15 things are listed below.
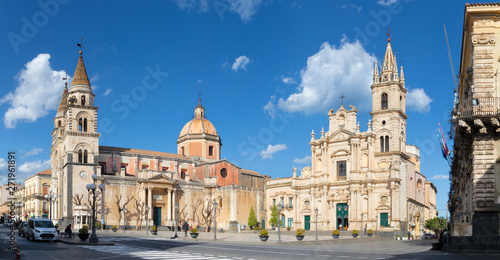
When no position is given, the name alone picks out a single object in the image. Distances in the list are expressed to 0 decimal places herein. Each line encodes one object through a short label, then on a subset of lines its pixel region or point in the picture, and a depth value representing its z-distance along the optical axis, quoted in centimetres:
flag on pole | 3600
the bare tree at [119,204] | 6590
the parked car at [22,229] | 3646
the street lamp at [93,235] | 3152
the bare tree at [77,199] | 6290
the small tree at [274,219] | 7206
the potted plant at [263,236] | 3872
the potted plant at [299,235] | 4025
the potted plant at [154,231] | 5284
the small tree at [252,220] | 7338
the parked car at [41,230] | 3225
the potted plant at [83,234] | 3341
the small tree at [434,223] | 7984
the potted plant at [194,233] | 4428
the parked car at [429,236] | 6273
